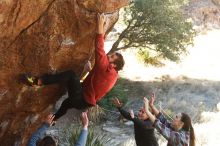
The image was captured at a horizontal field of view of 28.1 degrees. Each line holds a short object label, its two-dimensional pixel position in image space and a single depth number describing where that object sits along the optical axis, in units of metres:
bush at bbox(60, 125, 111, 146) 10.53
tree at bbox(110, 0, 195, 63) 18.83
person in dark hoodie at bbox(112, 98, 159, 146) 7.00
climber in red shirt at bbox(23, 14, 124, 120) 6.64
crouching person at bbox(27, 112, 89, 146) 5.92
